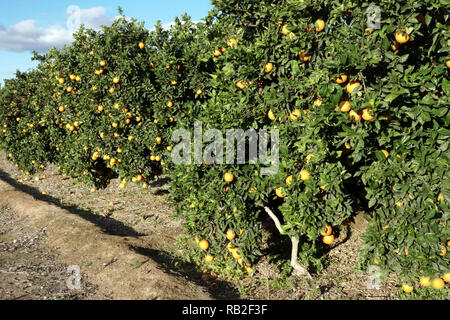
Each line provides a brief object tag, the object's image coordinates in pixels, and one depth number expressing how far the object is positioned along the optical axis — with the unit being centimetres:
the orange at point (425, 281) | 351
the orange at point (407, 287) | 381
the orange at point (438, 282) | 345
